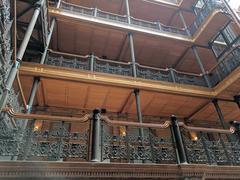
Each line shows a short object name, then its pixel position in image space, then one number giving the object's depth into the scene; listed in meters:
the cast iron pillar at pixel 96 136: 4.29
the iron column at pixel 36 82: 7.09
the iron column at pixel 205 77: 10.33
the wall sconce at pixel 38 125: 8.98
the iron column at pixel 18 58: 4.80
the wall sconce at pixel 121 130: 10.28
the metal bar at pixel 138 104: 6.91
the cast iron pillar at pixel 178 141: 4.84
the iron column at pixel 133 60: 9.33
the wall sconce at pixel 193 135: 11.53
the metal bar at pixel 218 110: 8.95
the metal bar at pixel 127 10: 11.43
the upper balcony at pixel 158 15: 10.71
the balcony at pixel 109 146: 4.34
